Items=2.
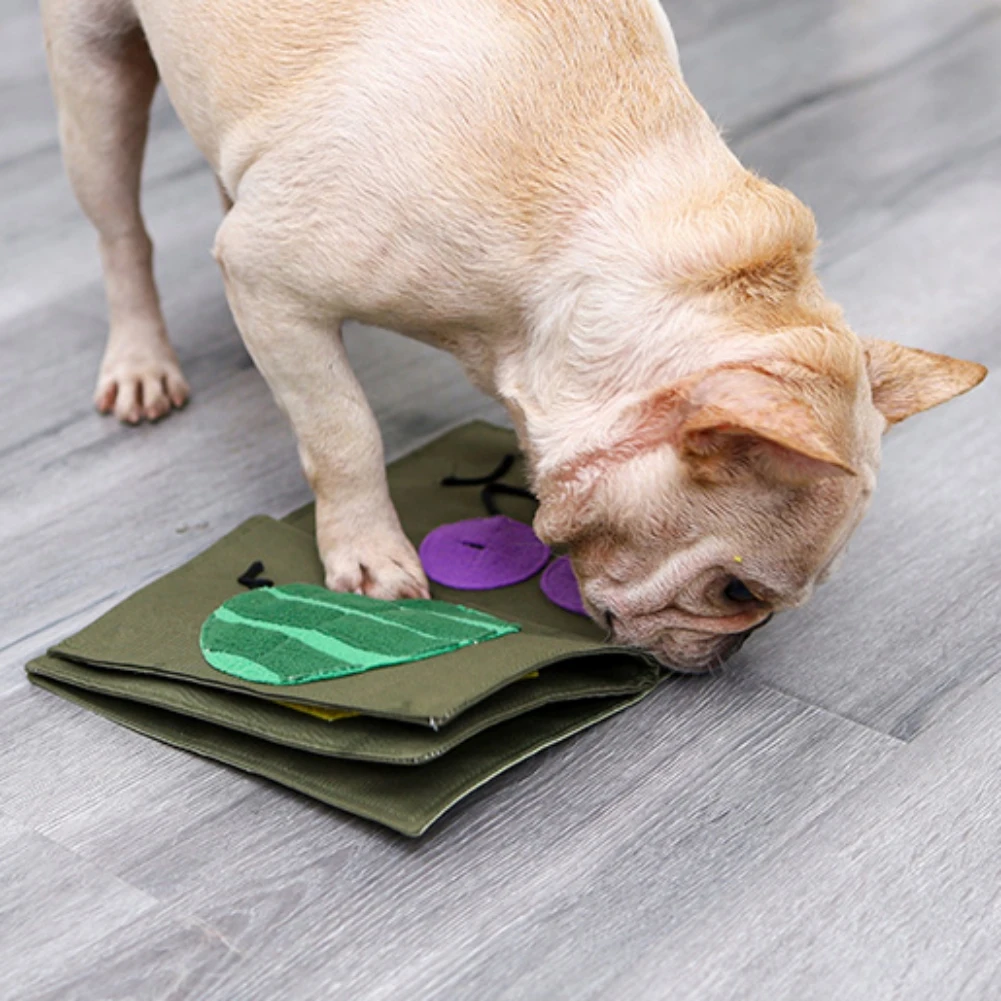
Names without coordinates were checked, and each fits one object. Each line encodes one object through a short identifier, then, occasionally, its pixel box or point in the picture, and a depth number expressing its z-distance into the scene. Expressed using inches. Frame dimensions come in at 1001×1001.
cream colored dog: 47.3
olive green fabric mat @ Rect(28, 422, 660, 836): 46.8
